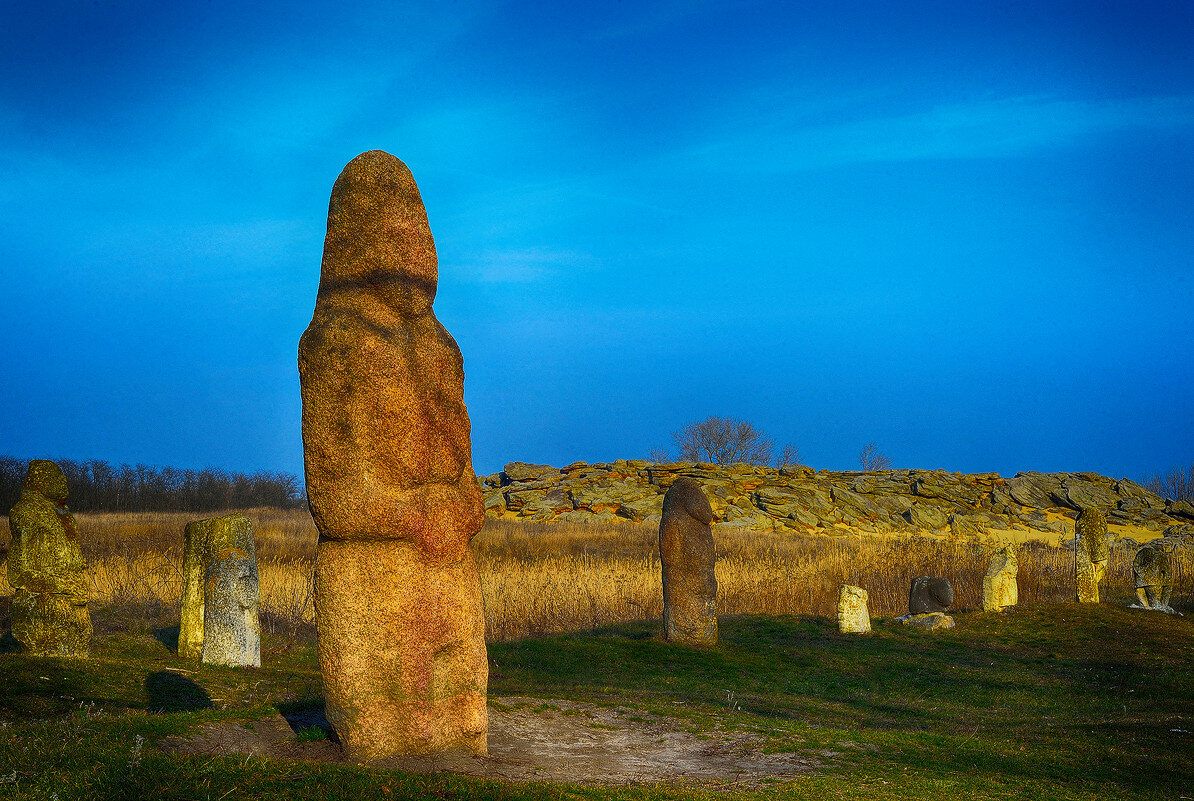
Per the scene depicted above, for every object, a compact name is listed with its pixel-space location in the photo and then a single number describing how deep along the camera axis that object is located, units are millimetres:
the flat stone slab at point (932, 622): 18297
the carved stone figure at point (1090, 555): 20188
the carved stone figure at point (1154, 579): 19438
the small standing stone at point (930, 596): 20328
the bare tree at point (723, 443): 72938
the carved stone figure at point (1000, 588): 19859
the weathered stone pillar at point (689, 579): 15719
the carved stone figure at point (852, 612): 17906
